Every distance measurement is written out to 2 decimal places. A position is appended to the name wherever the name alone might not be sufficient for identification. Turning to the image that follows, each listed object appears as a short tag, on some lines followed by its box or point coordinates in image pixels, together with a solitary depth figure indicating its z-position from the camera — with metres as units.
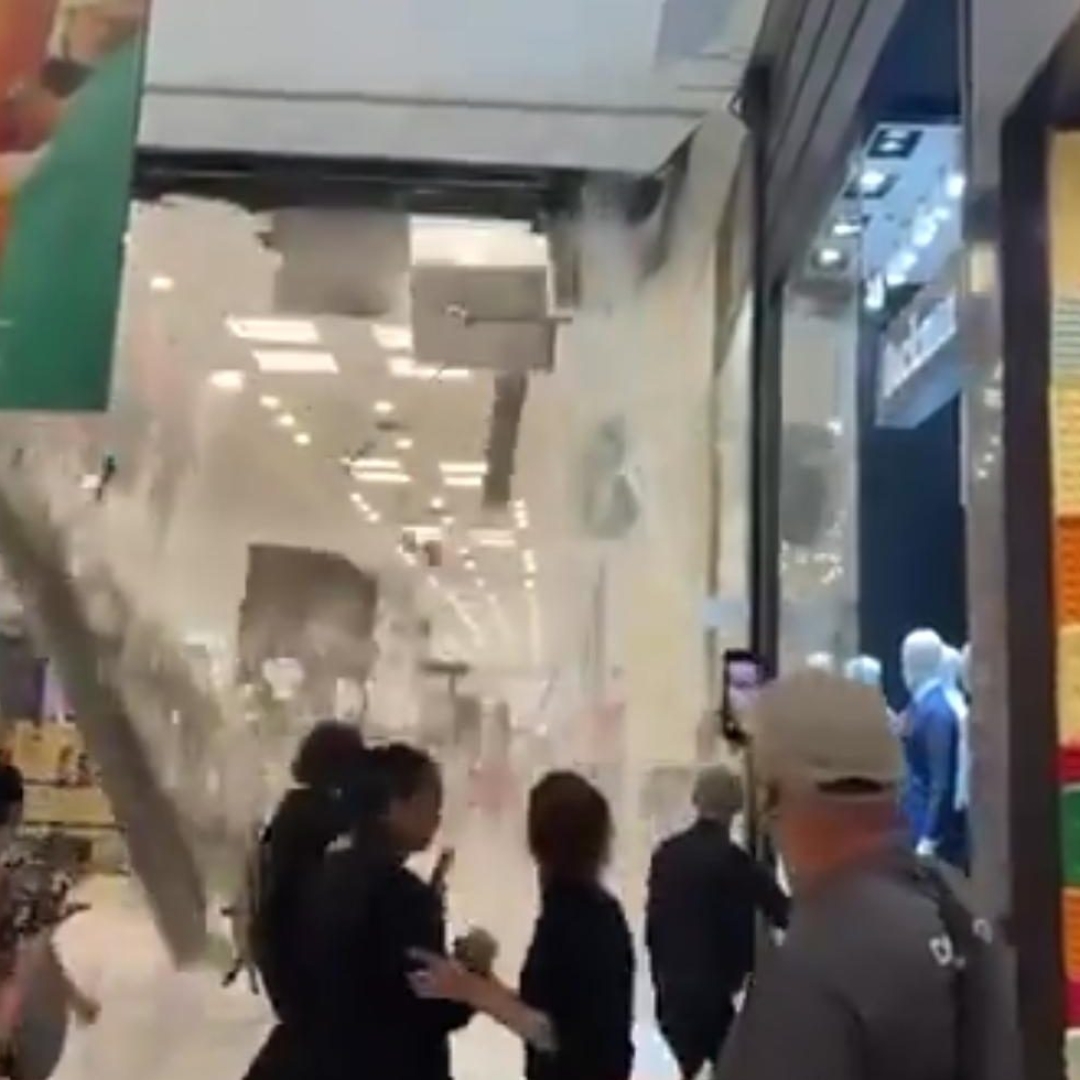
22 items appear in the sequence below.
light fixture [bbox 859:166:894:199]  4.87
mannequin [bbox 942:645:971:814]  4.36
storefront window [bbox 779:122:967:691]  5.24
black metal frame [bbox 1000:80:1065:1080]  2.41
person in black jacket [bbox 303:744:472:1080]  3.44
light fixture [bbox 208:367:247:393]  6.34
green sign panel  4.12
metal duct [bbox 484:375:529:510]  6.34
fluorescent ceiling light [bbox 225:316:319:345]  6.35
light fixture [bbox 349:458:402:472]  6.34
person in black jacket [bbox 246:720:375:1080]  3.49
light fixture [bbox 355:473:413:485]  6.33
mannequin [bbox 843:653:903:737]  5.51
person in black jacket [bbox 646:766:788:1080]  4.86
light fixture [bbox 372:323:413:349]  6.39
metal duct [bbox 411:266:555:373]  6.37
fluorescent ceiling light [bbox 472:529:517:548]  6.28
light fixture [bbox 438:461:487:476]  6.34
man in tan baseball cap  1.87
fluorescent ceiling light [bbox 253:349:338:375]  6.35
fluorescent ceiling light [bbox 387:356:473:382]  6.36
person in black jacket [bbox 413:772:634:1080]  3.53
